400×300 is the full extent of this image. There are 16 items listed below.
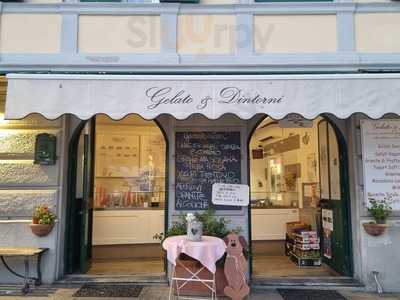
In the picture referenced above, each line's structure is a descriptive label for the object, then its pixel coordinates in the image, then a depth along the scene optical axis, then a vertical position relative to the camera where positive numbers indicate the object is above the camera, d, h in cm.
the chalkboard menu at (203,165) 665 +40
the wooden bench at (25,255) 596 -99
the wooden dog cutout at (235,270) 555 -112
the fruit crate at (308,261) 767 -138
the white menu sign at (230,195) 657 -10
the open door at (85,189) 712 +1
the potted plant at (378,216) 618 -42
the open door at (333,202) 685 -23
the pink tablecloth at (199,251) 528 -81
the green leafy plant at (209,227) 618 -59
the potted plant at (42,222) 628 -50
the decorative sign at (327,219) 743 -56
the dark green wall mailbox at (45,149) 651 +65
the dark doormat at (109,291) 595 -153
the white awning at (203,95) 532 +124
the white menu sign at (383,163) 639 +41
